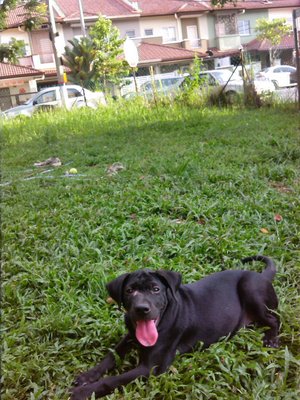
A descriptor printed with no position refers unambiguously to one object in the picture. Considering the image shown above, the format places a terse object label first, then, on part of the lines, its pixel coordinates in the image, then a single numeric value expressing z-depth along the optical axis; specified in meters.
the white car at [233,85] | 12.73
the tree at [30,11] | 16.25
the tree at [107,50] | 25.52
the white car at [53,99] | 16.75
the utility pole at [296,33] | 9.65
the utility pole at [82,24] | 28.10
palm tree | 26.22
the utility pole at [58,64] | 17.09
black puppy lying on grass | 2.37
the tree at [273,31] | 26.96
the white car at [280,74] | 16.51
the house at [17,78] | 28.89
